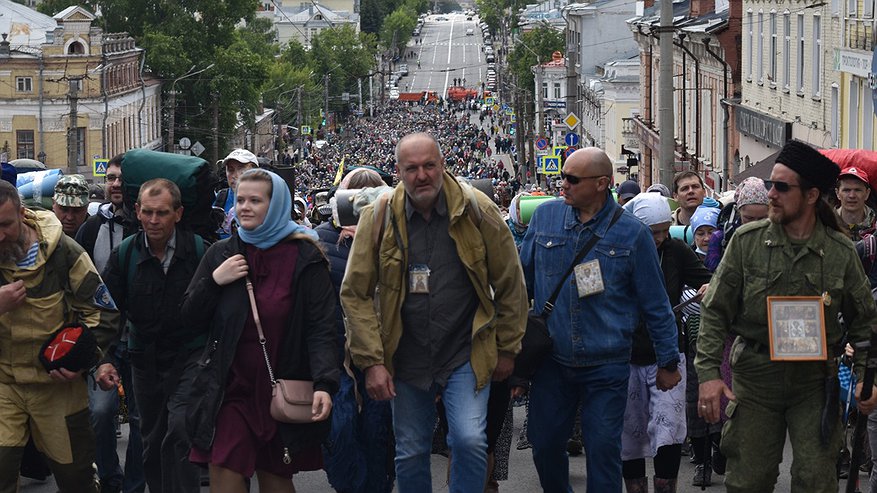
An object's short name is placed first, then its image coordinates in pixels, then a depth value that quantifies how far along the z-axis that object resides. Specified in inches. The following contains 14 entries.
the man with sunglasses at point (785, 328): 250.2
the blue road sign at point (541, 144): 2218.3
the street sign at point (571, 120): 2076.8
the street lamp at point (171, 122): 2497.5
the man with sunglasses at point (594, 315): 283.9
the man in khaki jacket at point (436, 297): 265.0
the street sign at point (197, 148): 2669.3
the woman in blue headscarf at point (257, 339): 265.7
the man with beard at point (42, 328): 281.3
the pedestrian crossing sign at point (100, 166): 2112.0
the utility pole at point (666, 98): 930.7
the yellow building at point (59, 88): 2925.7
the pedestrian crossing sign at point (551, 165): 1840.6
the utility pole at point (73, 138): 2020.2
